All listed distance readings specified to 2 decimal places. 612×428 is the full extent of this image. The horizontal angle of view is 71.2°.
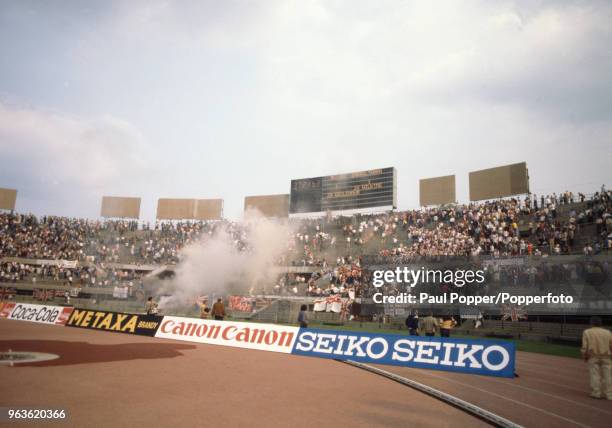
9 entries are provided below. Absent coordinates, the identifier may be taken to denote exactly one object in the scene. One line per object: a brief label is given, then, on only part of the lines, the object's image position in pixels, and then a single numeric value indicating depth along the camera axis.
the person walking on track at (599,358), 9.86
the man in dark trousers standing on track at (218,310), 19.62
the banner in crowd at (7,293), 38.81
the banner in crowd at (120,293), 38.06
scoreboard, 46.28
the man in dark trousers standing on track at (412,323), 17.45
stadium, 8.27
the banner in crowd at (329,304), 29.13
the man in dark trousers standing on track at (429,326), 16.03
